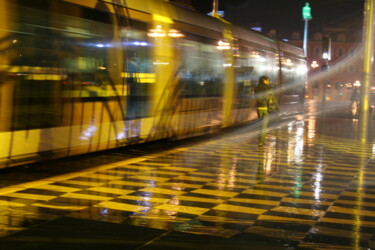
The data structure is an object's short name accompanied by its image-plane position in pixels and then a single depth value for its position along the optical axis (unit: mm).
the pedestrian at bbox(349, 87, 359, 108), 37438
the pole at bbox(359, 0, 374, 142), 17547
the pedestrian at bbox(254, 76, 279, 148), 15258
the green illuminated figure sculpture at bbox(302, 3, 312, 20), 44625
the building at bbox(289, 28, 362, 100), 108188
